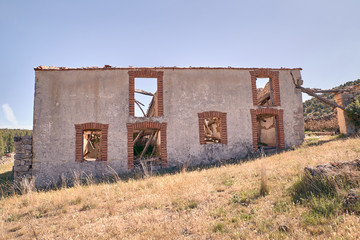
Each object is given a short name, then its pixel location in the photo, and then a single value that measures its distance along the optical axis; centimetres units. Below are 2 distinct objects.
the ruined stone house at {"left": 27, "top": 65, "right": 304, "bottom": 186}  1052
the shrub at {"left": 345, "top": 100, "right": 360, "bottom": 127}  1276
